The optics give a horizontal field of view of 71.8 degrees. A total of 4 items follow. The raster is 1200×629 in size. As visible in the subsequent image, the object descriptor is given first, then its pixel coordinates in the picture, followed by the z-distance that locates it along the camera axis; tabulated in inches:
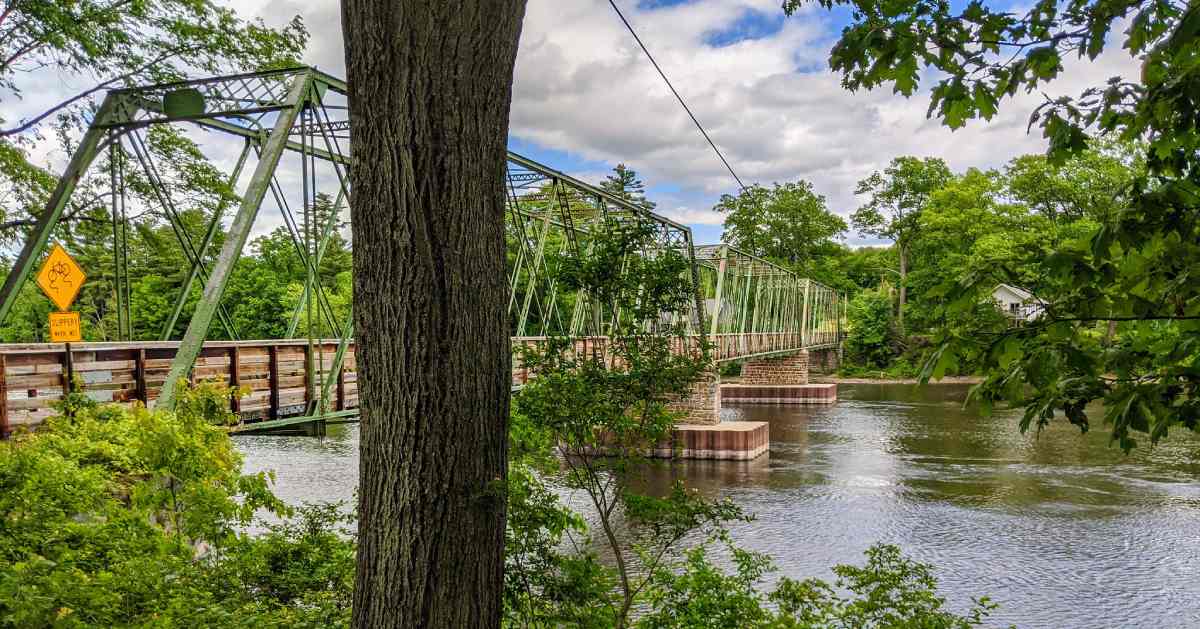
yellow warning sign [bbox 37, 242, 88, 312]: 473.1
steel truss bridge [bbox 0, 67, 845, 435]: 379.9
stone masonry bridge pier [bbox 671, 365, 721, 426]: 1307.8
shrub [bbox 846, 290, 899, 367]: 2864.2
